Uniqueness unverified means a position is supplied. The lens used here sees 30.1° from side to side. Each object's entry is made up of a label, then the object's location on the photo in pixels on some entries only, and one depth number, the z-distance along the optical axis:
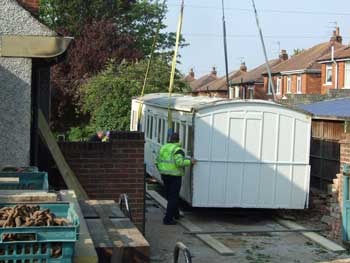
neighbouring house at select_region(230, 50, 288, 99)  55.84
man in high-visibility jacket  11.97
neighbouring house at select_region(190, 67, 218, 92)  79.34
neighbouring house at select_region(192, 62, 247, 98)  62.75
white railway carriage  12.33
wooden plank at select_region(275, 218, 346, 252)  10.17
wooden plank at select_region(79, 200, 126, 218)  5.74
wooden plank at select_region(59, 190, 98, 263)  3.68
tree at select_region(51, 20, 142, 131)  31.74
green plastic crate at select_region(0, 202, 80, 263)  3.46
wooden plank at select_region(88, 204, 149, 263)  4.23
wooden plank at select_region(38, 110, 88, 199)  8.75
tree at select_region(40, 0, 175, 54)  40.56
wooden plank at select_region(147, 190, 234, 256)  9.74
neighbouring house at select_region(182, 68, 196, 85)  91.06
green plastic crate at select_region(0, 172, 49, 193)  5.48
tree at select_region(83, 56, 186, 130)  25.88
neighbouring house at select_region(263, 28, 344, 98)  47.09
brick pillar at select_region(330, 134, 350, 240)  10.81
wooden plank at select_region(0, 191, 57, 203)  4.47
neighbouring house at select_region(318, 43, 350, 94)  40.44
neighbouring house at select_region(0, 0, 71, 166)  7.94
